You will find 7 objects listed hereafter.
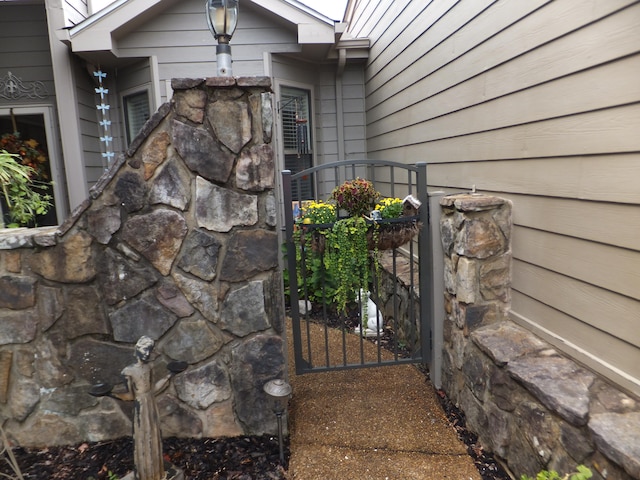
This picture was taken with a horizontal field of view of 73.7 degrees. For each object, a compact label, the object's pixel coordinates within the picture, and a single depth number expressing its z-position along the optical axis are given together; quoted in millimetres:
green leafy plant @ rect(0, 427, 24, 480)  1760
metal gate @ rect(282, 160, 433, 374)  2555
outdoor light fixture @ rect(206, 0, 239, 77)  2428
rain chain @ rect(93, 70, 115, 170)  4527
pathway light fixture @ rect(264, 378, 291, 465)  2145
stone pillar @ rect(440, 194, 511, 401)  2342
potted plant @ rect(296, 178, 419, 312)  2469
